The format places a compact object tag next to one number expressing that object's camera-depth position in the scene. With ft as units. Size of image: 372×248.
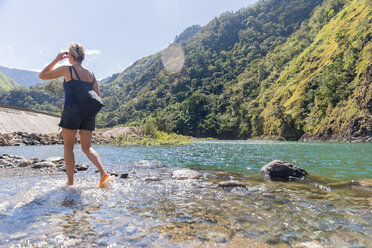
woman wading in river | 14.94
